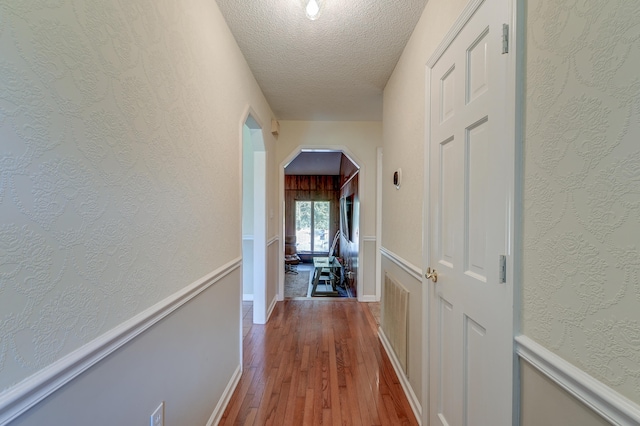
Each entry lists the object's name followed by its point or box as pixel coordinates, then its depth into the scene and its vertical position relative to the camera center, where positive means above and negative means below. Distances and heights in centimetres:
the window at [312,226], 839 -42
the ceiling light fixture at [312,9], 152 +115
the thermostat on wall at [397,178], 215 +28
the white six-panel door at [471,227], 93 -5
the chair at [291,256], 722 -124
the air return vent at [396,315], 196 -83
